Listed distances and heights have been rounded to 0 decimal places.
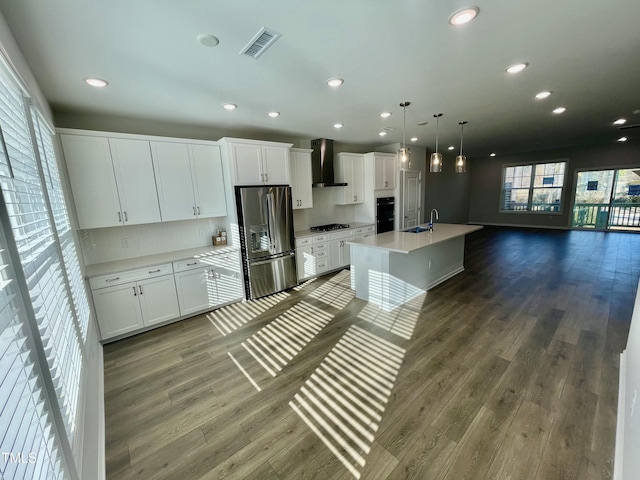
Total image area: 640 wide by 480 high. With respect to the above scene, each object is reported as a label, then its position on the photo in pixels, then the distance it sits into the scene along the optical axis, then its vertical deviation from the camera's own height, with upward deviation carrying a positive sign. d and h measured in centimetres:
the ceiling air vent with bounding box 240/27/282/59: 171 +111
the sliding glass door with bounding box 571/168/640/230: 779 -54
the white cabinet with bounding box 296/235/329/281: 460 -111
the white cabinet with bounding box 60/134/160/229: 279 +30
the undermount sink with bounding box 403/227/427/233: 441 -67
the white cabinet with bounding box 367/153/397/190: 563 +52
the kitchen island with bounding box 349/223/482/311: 348 -107
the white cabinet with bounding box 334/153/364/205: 533 +42
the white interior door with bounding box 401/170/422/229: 621 -14
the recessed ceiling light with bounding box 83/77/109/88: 221 +111
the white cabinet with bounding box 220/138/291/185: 370 +58
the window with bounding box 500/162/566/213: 884 -3
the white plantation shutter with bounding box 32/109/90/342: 186 -10
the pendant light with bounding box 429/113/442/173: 353 +40
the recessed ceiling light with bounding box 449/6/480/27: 159 +111
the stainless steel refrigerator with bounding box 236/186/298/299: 380 -62
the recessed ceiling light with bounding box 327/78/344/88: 244 +111
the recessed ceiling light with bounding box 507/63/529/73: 234 +111
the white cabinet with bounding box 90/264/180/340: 285 -112
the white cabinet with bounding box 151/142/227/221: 332 +31
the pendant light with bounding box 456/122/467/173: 385 +39
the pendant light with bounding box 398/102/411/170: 320 +46
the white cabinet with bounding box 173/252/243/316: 339 -113
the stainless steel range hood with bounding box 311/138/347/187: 497 +68
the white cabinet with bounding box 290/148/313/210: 460 +35
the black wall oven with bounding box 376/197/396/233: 579 -46
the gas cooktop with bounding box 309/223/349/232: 514 -65
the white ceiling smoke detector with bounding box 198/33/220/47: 172 +111
